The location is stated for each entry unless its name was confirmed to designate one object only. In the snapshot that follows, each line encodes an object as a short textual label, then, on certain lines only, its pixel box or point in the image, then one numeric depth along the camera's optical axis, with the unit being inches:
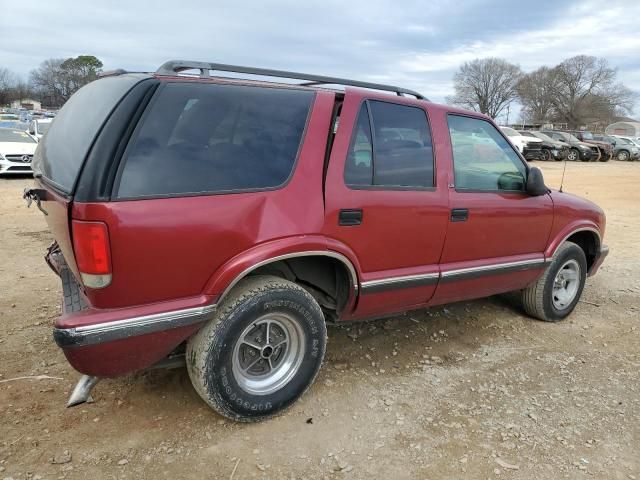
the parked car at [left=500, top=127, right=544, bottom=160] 1016.9
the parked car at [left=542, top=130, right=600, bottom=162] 1176.2
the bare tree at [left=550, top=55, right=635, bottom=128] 3021.7
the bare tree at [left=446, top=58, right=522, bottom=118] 3275.1
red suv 94.6
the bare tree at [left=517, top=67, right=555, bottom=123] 3201.3
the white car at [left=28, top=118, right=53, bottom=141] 710.8
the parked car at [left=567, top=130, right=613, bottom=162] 1218.0
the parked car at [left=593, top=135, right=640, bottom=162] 1328.2
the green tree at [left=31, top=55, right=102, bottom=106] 3014.3
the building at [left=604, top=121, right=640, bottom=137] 2812.5
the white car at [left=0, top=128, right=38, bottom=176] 537.6
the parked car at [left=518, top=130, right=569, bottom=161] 1107.9
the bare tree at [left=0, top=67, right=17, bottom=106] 3107.8
